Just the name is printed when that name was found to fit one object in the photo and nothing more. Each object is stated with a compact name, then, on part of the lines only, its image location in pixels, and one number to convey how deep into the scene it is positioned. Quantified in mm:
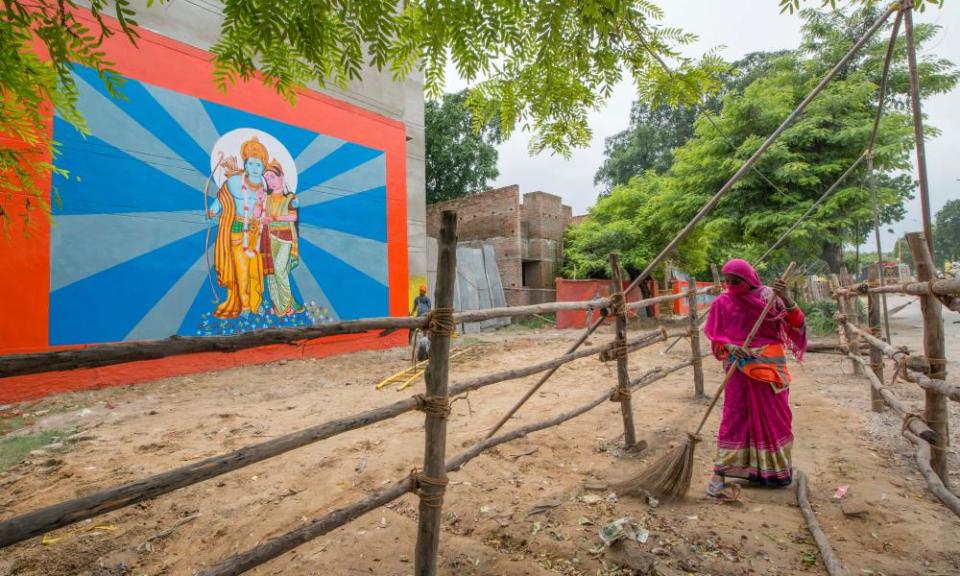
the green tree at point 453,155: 20844
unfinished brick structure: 17031
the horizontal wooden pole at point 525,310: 2346
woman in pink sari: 3051
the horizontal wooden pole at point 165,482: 1217
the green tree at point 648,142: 25734
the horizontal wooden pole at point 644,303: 4113
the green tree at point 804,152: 9594
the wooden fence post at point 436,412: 2074
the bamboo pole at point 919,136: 2514
